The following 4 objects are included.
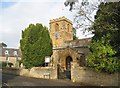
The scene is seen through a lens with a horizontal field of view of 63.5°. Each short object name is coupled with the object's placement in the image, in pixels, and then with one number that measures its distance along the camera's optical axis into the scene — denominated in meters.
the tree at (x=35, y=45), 16.21
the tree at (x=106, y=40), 8.29
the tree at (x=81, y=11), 8.45
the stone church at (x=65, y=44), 17.95
